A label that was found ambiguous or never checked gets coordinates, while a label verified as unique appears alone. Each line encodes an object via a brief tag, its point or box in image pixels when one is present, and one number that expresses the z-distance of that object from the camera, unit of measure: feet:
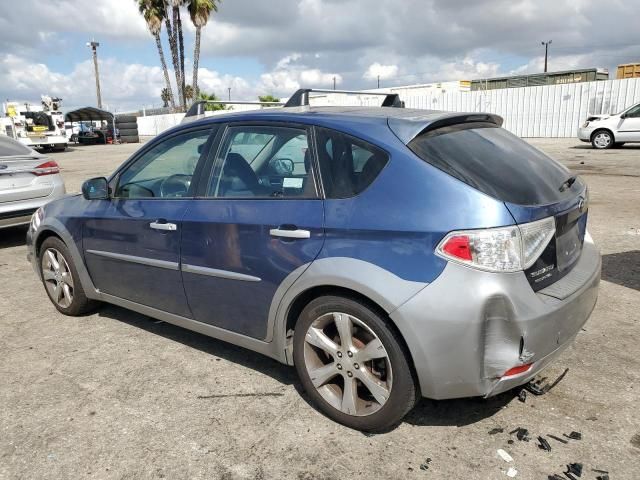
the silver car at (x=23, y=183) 22.02
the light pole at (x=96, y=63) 165.99
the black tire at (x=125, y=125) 124.92
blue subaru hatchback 7.73
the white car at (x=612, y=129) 58.23
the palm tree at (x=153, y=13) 107.14
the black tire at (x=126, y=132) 125.32
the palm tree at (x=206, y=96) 149.67
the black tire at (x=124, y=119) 126.31
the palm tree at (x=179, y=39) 104.58
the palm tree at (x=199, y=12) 104.47
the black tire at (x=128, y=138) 125.59
